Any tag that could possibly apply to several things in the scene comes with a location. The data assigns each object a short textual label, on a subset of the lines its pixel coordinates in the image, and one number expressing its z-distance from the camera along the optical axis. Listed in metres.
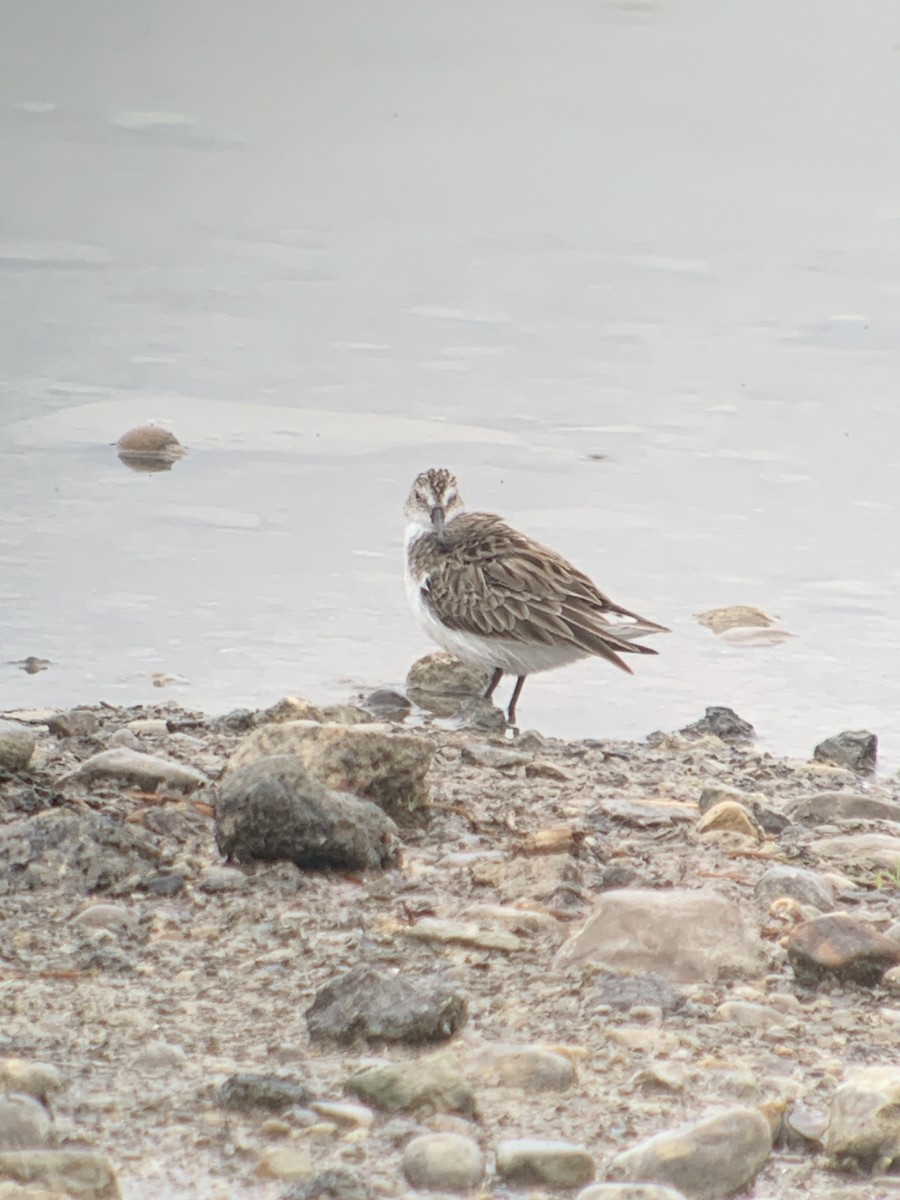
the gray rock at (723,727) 15.39
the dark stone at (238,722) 13.91
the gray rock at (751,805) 11.70
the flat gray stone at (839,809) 12.22
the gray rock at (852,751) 14.69
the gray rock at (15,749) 11.06
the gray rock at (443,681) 16.92
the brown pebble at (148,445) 22.12
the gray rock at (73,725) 13.21
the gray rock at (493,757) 12.87
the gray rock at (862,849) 10.91
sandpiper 16.58
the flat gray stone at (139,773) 11.22
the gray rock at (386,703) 15.85
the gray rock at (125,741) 12.59
